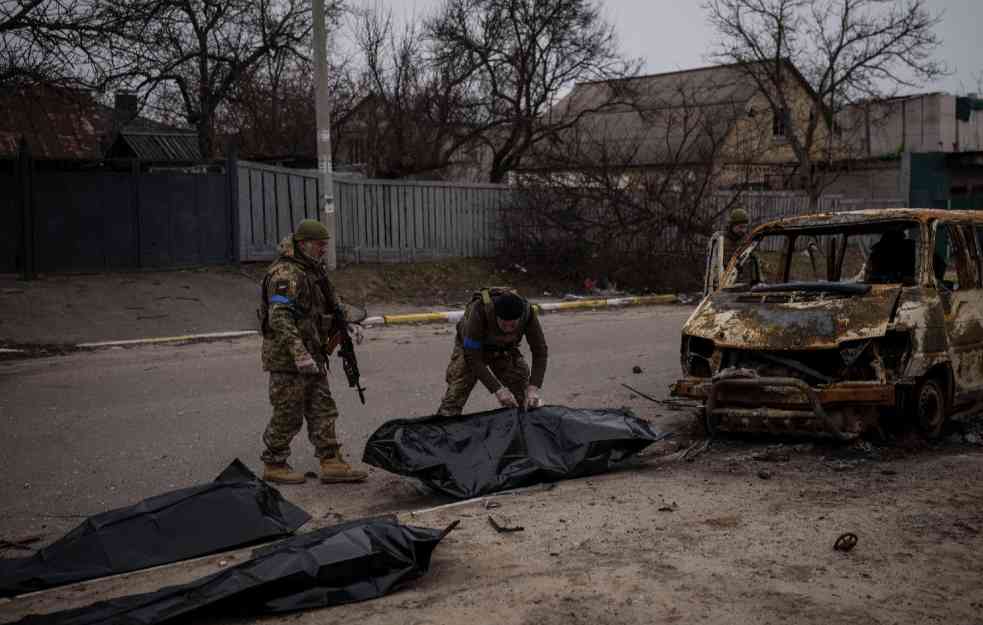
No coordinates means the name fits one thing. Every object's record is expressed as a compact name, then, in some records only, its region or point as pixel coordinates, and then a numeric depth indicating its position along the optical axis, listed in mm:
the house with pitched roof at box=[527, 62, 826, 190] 20109
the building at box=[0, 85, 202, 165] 13789
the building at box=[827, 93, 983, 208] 34062
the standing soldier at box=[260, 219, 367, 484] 6328
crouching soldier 6383
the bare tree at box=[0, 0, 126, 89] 12336
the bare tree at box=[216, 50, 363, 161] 23594
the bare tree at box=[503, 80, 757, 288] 19859
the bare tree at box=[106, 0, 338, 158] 20125
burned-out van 6531
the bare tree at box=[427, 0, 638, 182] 24359
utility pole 15680
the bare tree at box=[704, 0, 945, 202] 30016
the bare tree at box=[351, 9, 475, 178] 23672
